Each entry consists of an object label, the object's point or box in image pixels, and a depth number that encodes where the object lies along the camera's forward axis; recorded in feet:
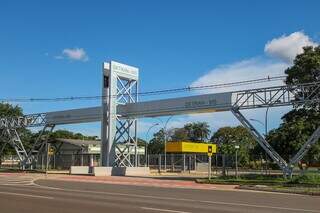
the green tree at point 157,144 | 499.96
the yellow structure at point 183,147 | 243.81
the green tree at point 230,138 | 383.69
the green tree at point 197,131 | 540.93
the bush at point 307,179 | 114.83
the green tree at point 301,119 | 161.27
